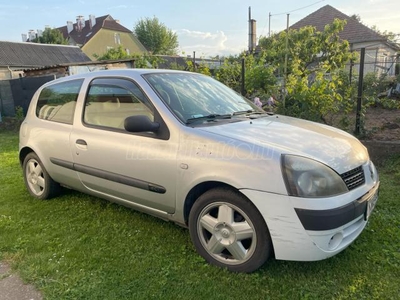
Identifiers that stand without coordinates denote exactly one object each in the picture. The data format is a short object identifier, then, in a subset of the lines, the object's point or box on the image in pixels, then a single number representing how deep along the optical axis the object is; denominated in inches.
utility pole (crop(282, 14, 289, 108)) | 247.0
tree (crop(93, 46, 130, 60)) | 1049.3
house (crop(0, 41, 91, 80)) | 1048.2
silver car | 86.7
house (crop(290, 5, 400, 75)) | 869.8
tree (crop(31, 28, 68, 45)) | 1645.1
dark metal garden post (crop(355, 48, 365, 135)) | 218.5
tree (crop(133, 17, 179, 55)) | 2172.7
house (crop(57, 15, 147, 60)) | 1692.7
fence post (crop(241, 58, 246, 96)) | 282.6
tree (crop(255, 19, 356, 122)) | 222.7
